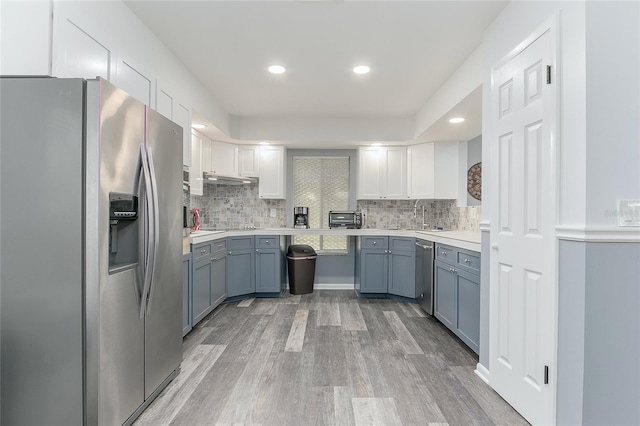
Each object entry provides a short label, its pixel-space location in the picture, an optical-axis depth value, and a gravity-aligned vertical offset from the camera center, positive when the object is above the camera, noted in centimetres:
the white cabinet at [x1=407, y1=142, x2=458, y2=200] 472 +59
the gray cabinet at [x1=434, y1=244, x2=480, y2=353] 272 -70
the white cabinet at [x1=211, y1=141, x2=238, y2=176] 477 +75
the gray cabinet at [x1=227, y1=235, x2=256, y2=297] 431 -70
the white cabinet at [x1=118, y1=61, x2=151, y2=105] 222 +88
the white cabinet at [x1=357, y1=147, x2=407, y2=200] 504 +58
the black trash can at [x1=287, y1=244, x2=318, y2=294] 485 -81
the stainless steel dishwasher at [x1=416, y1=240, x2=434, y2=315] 377 -71
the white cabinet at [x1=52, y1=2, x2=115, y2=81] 170 +89
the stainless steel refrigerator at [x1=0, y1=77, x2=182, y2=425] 148 -18
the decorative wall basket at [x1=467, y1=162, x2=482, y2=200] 436 +42
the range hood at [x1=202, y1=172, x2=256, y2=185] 451 +45
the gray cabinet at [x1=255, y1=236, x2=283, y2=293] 462 -72
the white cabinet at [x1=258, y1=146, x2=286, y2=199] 502 +57
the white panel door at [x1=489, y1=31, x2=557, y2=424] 172 -12
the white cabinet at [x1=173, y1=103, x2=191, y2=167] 306 +82
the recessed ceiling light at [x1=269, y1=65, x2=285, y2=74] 314 +133
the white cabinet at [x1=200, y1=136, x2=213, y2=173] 434 +72
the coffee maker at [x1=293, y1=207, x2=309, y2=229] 513 -8
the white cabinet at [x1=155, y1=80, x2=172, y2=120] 268 +89
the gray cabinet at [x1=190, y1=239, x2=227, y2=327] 326 -70
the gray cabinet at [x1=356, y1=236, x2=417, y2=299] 450 -70
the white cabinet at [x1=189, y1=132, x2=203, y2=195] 385 +52
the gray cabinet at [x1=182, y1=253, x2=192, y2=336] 307 -75
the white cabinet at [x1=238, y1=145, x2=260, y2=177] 502 +74
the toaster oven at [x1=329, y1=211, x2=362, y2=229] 508 -10
